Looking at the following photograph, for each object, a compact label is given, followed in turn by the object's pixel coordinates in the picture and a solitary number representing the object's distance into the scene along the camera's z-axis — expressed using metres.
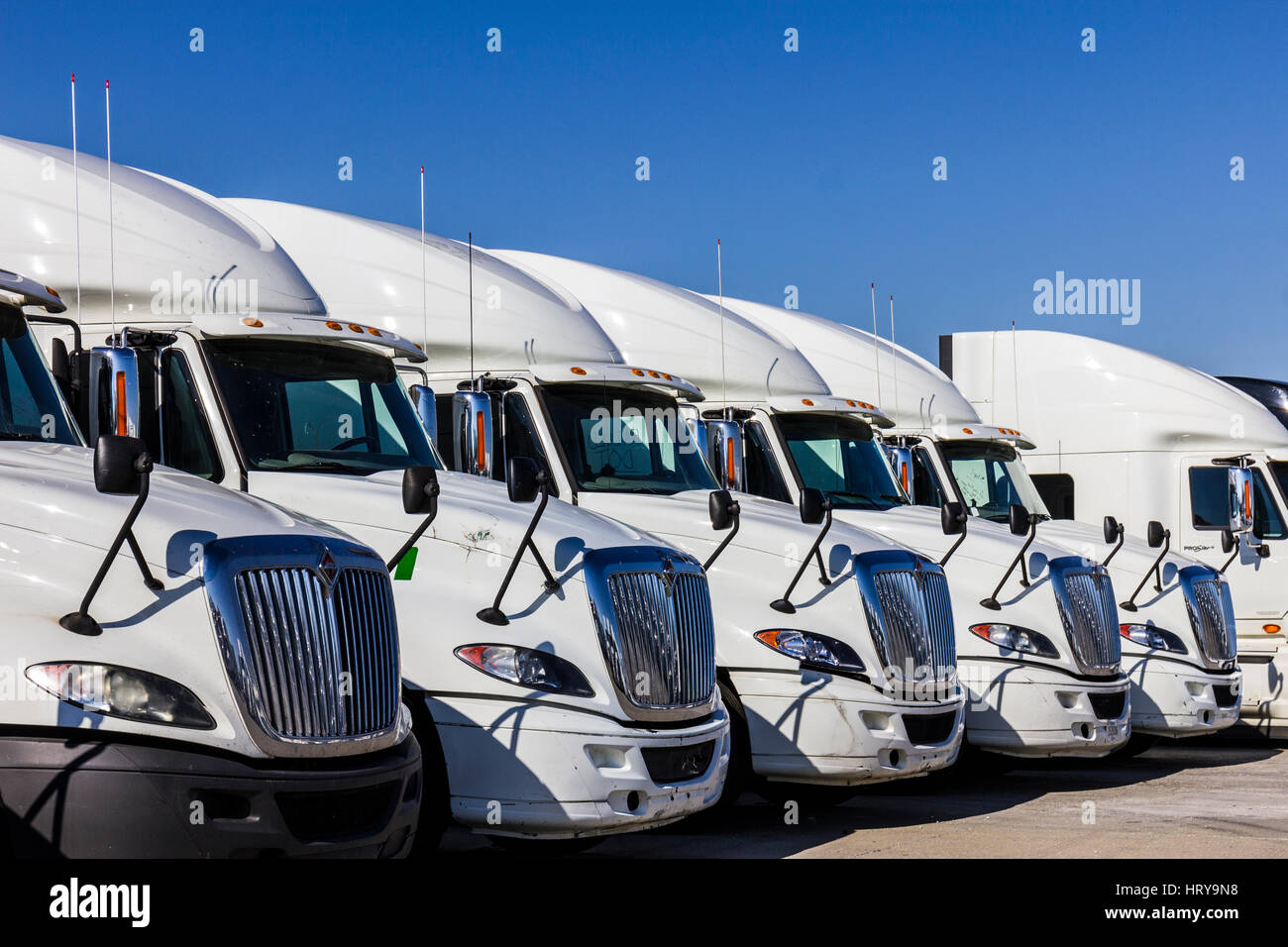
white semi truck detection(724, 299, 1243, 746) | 12.51
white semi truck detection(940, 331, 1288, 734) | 14.45
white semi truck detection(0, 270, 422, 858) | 4.86
